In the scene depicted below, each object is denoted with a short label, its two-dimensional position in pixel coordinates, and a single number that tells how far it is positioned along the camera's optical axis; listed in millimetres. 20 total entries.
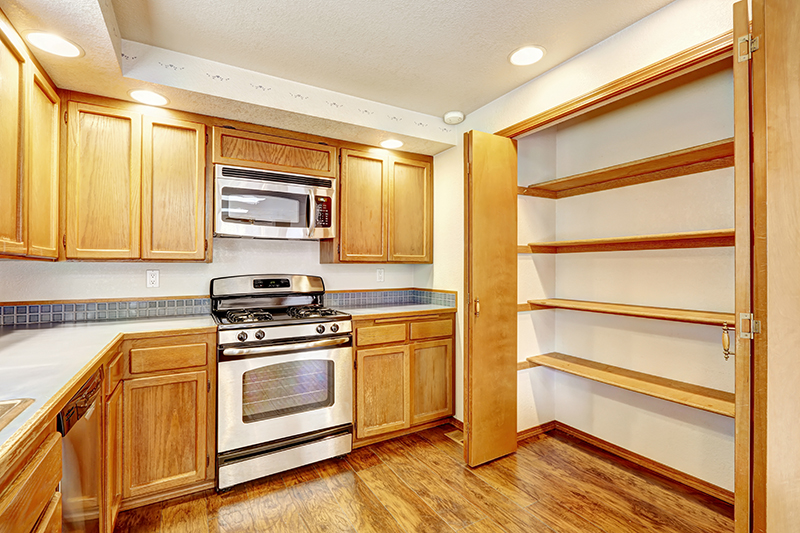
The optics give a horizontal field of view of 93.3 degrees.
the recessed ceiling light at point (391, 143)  2959
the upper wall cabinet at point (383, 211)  2922
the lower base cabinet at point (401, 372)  2686
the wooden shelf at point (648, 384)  1903
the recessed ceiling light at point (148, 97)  2117
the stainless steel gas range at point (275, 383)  2186
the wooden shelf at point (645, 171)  1987
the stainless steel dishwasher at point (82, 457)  1140
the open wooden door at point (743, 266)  1314
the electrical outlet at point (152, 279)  2510
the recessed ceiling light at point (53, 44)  1601
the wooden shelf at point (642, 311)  1881
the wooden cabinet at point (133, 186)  2102
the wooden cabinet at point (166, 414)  1959
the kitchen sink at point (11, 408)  893
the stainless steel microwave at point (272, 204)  2451
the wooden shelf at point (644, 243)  1983
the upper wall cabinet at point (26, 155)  1456
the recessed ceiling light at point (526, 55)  2084
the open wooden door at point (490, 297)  2391
